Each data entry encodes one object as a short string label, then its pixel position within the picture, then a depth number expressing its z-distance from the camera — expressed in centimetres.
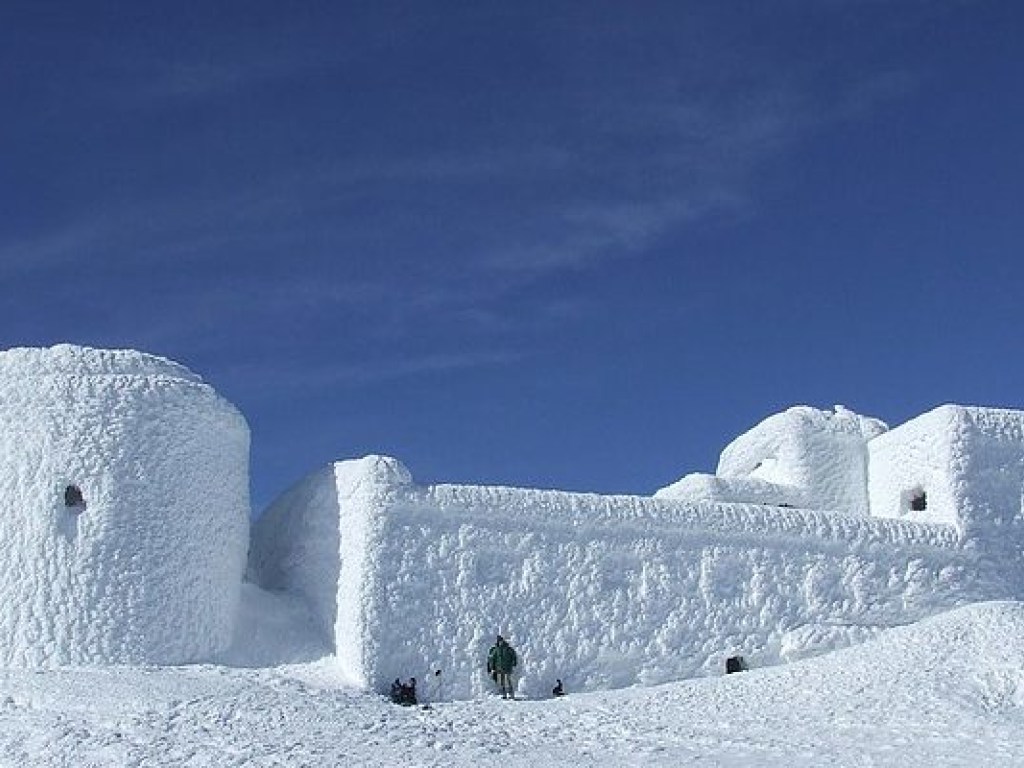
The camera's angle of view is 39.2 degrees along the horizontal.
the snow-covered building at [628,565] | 2538
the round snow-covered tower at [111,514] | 2355
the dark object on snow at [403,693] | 2431
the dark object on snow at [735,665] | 2680
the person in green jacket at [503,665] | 2491
